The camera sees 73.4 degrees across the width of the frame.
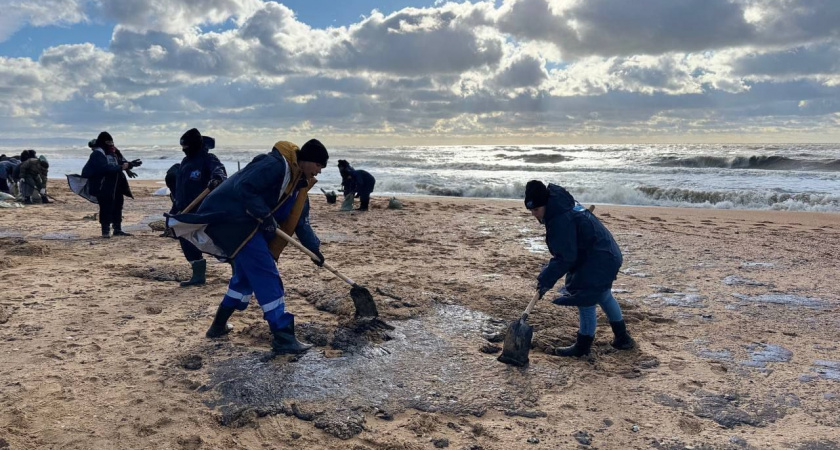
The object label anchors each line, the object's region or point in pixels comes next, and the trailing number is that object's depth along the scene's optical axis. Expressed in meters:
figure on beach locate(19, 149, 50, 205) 12.36
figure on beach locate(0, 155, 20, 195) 13.03
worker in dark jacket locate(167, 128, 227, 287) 5.27
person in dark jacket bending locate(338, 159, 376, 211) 11.81
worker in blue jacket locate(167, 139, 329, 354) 3.64
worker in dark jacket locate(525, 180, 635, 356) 3.74
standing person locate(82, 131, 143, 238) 7.86
